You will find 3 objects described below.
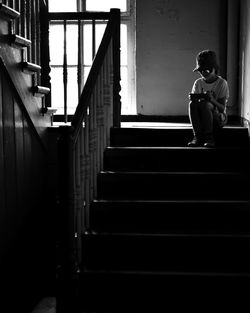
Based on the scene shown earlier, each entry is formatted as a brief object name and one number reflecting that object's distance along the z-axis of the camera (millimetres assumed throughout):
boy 3996
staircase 3316
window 5809
